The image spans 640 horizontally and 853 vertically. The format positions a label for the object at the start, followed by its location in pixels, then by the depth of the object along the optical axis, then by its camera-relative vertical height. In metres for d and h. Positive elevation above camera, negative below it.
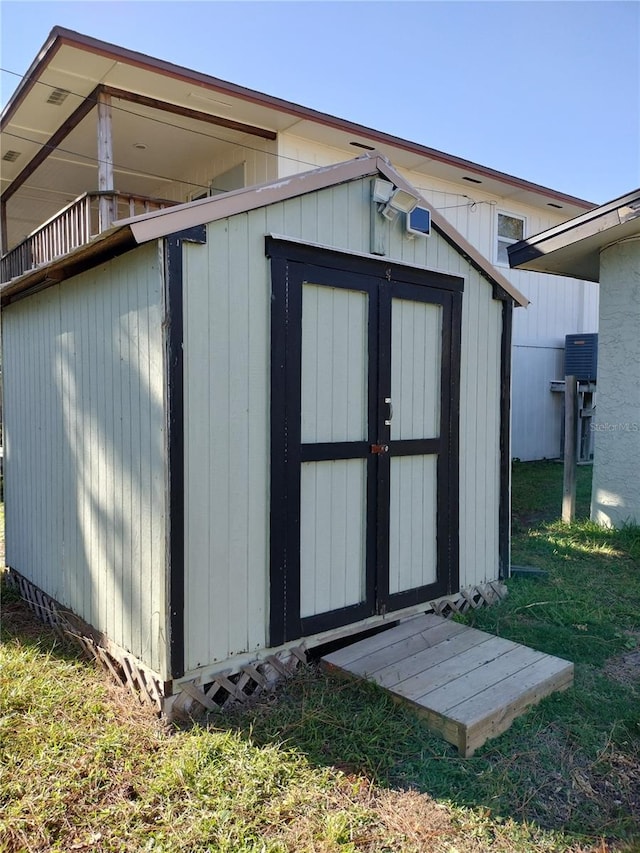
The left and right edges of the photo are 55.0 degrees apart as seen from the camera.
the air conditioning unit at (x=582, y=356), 9.66 +0.62
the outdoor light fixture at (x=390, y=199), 3.51 +1.13
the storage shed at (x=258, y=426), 2.80 -0.18
